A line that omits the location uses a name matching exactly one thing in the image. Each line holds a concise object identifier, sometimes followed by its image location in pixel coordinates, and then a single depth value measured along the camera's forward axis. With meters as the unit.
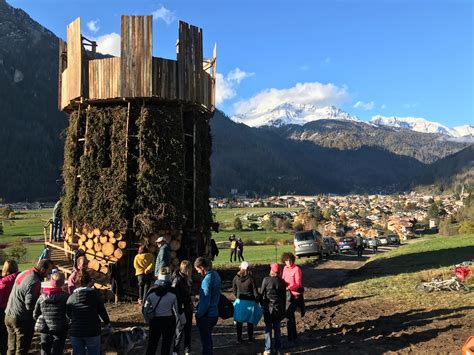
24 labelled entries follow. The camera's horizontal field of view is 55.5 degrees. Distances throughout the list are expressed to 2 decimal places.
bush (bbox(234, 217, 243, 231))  89.31
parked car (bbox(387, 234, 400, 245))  63.43
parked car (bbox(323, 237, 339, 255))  32.97
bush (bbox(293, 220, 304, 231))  92.32
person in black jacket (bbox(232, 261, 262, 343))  8.85
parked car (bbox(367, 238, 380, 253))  43.67
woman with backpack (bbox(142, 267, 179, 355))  7.23
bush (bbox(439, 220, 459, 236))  69.88
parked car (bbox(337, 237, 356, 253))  39.66
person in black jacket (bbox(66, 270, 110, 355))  6.59
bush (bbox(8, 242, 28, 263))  44.66
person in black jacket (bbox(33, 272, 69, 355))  6.78
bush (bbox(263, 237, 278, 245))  57.86
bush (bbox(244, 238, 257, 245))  55.85
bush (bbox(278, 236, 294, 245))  57.84
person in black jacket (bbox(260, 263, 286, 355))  8.53
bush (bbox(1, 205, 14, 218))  115.64
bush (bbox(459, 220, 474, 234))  60.51
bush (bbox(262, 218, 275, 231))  91.12
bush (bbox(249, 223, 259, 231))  91.72
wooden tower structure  15.02
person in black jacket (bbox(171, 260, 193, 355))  8.05
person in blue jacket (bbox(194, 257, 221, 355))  7.84
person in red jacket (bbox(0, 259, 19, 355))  7.90
